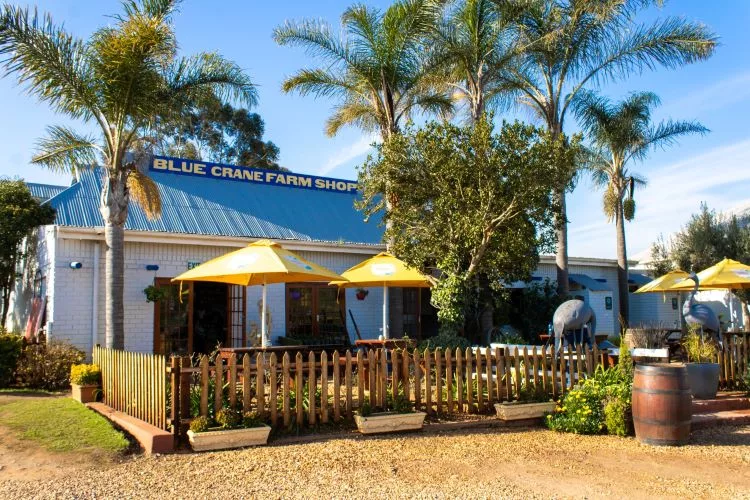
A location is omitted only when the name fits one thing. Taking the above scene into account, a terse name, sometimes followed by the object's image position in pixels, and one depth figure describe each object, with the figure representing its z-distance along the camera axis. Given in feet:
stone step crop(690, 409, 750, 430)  29.04
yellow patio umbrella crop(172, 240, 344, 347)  33.58
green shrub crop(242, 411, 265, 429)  24.53
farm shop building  43.16
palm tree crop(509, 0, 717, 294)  54.49
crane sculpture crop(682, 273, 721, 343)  38.81
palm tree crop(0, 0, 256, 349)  35.91
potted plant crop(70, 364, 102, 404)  31.37
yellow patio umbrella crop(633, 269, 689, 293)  57.21
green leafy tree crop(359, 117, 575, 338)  37.83
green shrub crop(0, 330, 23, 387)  37.40
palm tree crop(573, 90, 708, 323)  64.18
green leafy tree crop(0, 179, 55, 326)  48.55
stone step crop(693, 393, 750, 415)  31.55
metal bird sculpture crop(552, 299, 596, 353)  35.12
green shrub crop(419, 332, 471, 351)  38.65
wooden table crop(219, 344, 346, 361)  33.67
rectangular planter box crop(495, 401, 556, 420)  28.84
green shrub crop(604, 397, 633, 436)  27.12
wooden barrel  25.25
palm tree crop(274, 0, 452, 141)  48.16
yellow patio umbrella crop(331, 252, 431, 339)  42.37
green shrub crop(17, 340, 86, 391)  37.78
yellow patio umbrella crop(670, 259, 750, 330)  49.57
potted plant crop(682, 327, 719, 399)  32.83
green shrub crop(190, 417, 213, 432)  23.72
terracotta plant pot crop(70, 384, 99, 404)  31.40
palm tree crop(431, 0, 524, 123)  50.37
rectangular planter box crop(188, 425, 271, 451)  23.39
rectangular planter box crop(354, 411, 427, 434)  26.09
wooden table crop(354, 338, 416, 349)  40.19
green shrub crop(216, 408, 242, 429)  24.08
